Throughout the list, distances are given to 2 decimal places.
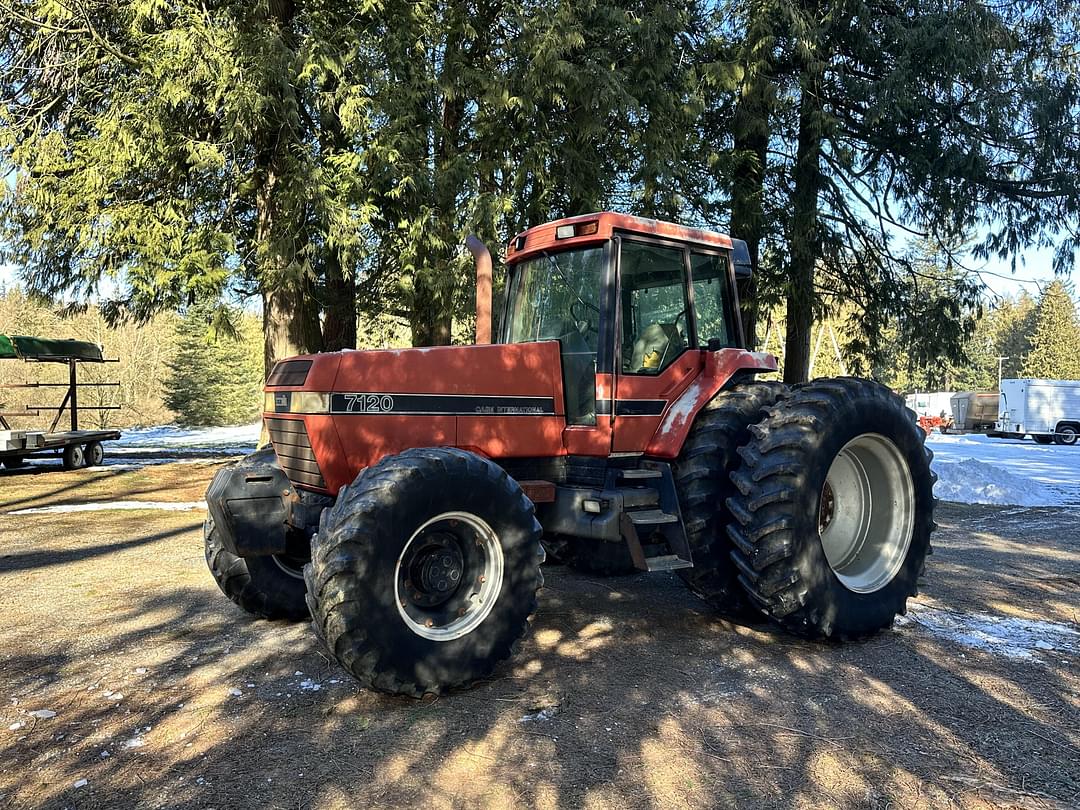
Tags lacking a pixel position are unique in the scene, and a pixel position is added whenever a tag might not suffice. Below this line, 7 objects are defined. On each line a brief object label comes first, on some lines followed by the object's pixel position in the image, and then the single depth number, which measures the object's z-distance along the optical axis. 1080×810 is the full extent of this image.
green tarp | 15.16
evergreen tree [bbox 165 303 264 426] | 34.91
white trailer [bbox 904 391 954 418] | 40.78
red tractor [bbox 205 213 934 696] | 3.73
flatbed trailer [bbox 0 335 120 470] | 14.48
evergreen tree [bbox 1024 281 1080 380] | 64.19
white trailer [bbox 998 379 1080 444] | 30.16
